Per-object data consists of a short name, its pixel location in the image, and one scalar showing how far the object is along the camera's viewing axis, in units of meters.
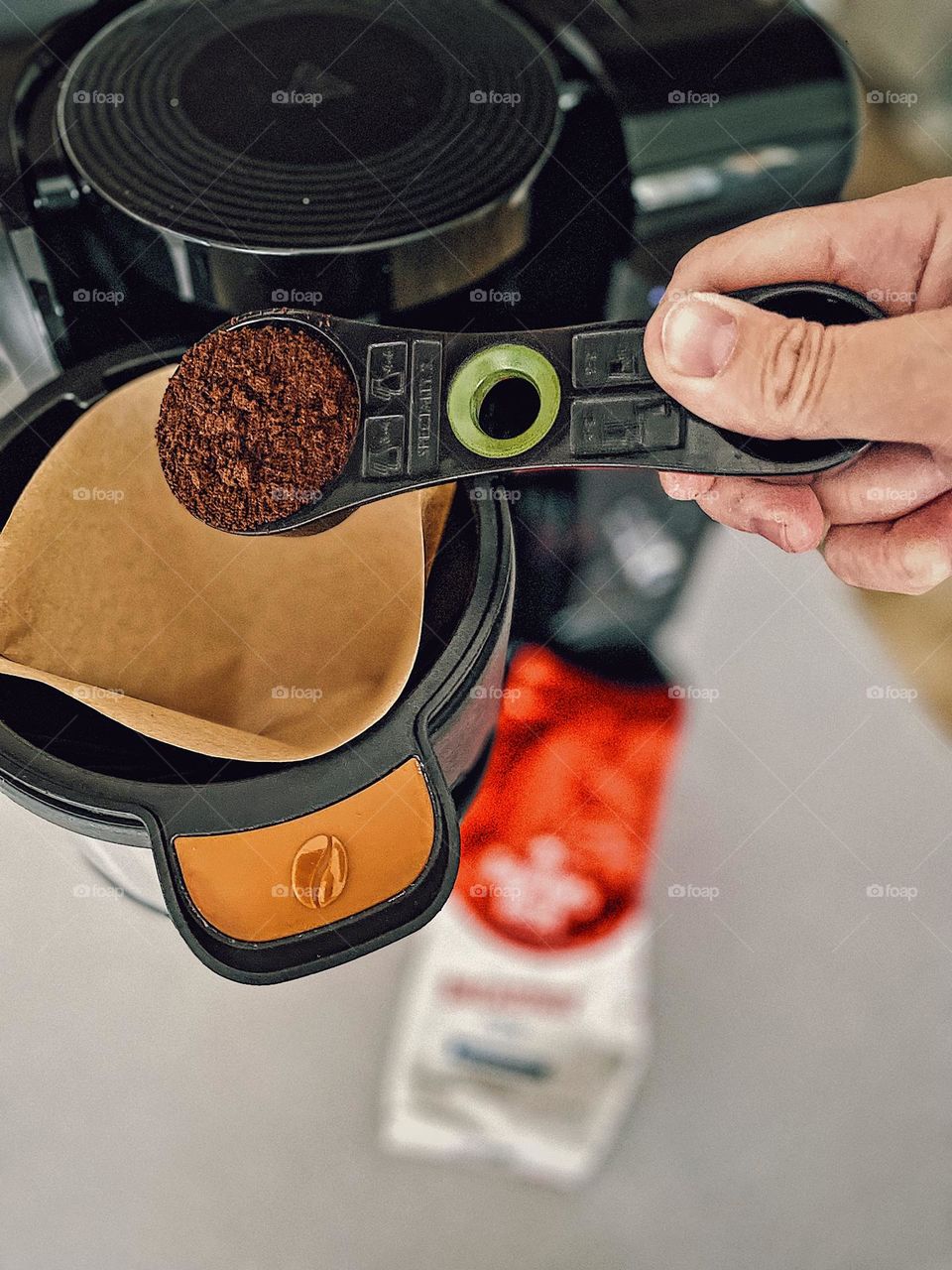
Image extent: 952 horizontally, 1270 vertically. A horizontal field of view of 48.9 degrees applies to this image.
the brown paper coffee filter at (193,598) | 0.44
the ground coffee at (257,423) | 0.41
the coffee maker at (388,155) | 0.43
